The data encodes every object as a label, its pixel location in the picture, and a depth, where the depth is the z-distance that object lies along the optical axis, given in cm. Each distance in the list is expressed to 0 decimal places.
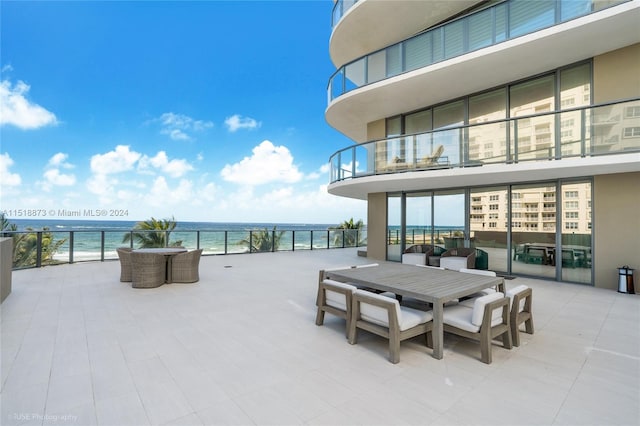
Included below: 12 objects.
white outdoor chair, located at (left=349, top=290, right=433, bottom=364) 313
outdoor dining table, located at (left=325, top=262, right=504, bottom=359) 327
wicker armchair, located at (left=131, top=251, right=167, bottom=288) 619
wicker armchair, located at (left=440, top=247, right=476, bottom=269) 796
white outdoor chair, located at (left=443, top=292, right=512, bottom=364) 313
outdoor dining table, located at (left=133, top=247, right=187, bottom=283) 669
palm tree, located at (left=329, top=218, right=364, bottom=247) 1591
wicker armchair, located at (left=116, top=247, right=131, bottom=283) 677
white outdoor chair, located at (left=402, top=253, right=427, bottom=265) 898
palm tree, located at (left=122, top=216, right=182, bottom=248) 1065
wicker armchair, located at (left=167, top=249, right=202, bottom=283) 683
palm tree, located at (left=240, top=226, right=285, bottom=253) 1377
